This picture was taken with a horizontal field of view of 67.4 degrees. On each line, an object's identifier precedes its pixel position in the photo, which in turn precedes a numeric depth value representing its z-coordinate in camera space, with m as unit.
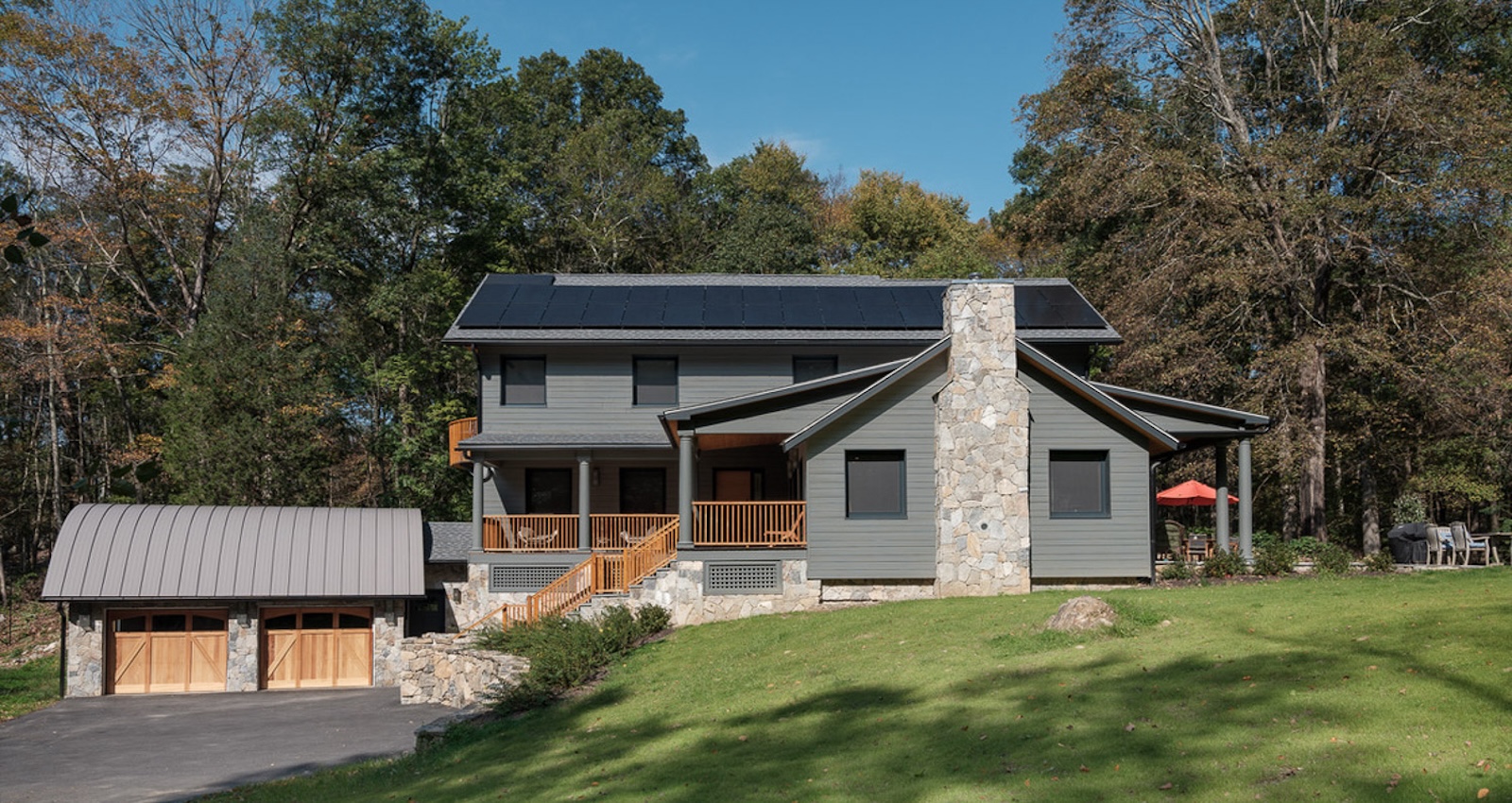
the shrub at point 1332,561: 20.61
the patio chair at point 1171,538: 28.91
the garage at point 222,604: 25.19
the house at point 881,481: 21.67
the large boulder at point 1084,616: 14.41
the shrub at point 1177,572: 21.78
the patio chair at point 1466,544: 24.00
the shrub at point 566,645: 17.36
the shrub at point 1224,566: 21.30
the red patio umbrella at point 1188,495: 30.59
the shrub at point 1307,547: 21.66
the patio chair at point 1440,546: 23.62
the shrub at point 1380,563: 21.10
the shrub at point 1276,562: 21.20
